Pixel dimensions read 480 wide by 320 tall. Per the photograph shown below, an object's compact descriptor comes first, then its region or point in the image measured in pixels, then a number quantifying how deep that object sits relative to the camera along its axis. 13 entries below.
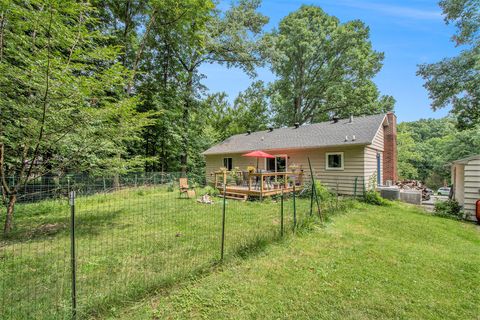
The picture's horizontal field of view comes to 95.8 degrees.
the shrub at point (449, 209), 7.34
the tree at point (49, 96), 4.27
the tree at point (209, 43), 16.56
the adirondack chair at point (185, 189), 10.04
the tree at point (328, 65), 20.64
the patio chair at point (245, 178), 11.55
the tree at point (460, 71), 11.24
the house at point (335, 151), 10.38
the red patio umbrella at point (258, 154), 11.13
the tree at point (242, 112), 24.70
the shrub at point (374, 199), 8.98
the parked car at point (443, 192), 12.43
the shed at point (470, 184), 6.76
